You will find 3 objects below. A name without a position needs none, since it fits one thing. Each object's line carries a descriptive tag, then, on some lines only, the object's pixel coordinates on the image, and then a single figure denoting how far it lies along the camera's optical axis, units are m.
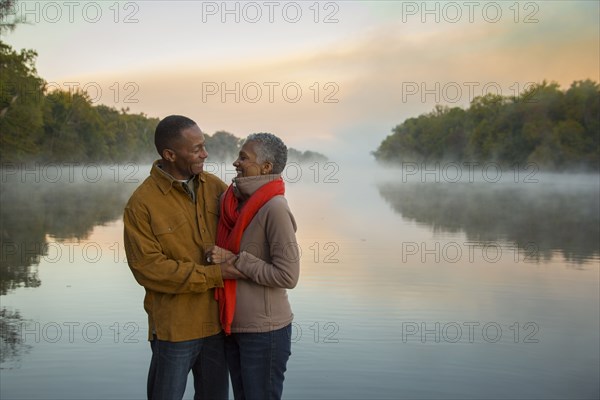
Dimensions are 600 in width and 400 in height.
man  3.38
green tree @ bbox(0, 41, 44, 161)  44.19
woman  3.37
